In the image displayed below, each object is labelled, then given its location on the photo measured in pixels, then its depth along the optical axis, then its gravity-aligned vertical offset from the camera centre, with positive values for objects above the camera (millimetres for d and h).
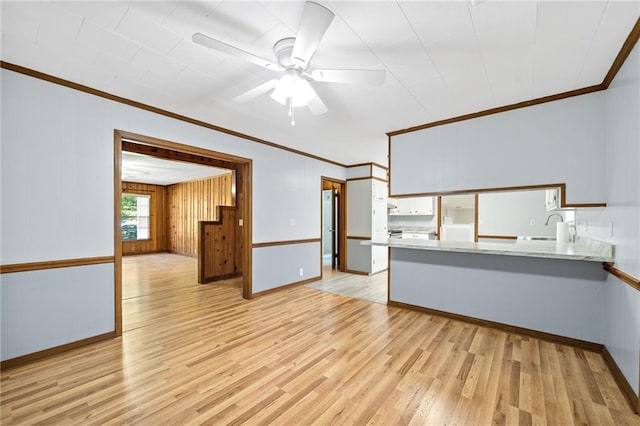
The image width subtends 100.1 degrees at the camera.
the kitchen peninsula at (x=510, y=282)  2497 -791
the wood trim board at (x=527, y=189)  2547 +237
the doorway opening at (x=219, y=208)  2795 +155
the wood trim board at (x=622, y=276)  1715 -469
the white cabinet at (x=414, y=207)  6344 +99
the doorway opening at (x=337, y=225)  6172 -352
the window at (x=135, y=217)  9258 -213
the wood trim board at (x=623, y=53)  1718 +1144
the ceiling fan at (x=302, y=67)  1414 +960
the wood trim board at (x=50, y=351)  2178 -1246
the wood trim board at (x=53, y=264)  2201 -477
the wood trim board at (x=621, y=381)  1731 -1236
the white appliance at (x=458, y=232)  5629 -446
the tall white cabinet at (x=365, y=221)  5801 -222
